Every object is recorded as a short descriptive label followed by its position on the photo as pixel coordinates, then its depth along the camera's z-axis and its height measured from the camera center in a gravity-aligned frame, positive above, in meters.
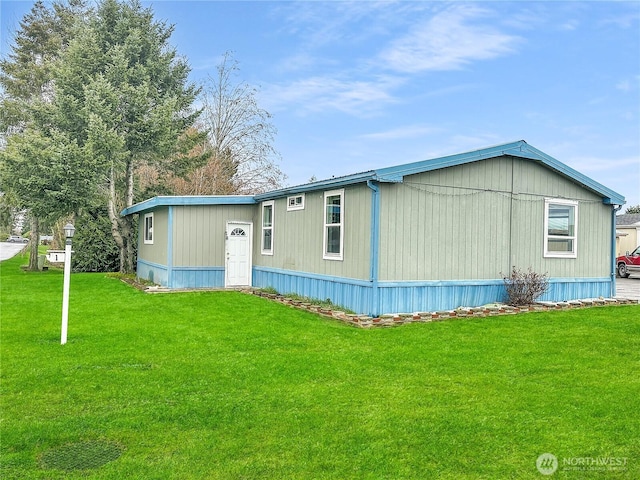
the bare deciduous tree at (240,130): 28.86 +6.63
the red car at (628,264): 21.70 -0.46
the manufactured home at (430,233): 9.26 +0.35
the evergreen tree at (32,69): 21.23 +7.79
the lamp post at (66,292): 6.86 -0.70
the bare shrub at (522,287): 10.34 -0.75
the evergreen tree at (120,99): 18.84 +5.61
